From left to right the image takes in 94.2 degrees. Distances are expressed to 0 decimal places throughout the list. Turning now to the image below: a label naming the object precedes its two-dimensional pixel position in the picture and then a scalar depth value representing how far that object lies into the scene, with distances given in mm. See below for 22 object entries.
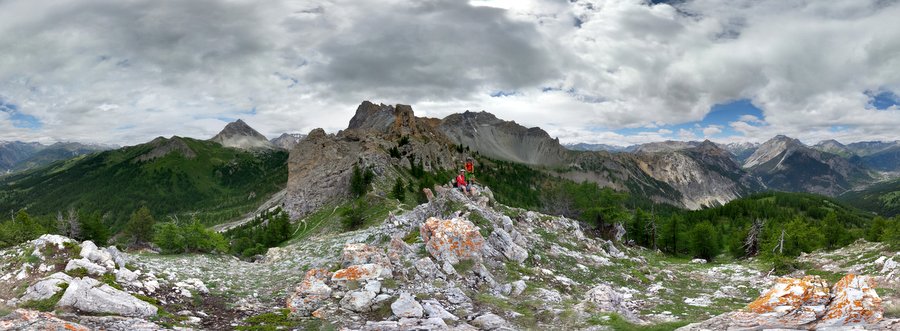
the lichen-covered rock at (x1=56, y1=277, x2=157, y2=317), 19375
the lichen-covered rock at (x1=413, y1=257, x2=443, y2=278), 29933
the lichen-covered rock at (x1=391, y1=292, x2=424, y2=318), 23095
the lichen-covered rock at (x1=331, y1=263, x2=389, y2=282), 28203
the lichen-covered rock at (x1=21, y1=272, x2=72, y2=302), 20098
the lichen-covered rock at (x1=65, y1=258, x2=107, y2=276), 23438
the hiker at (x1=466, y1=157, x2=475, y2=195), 52644
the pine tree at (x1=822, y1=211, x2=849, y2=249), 75500
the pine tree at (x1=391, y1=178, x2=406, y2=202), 107488
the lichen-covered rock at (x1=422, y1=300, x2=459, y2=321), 23156
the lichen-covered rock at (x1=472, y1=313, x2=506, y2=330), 22488
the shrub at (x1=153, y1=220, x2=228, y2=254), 61031
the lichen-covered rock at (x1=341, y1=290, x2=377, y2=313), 24547
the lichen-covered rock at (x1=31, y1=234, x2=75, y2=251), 24891
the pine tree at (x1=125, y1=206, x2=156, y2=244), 84125
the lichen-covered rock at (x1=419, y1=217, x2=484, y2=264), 33688
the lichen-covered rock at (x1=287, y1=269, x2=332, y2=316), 24719
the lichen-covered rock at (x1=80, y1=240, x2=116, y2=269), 25078
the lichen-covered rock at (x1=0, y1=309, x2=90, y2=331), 15672
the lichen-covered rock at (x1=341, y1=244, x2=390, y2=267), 30984
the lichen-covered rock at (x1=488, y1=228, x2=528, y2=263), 37262
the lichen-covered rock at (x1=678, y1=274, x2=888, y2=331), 14867
